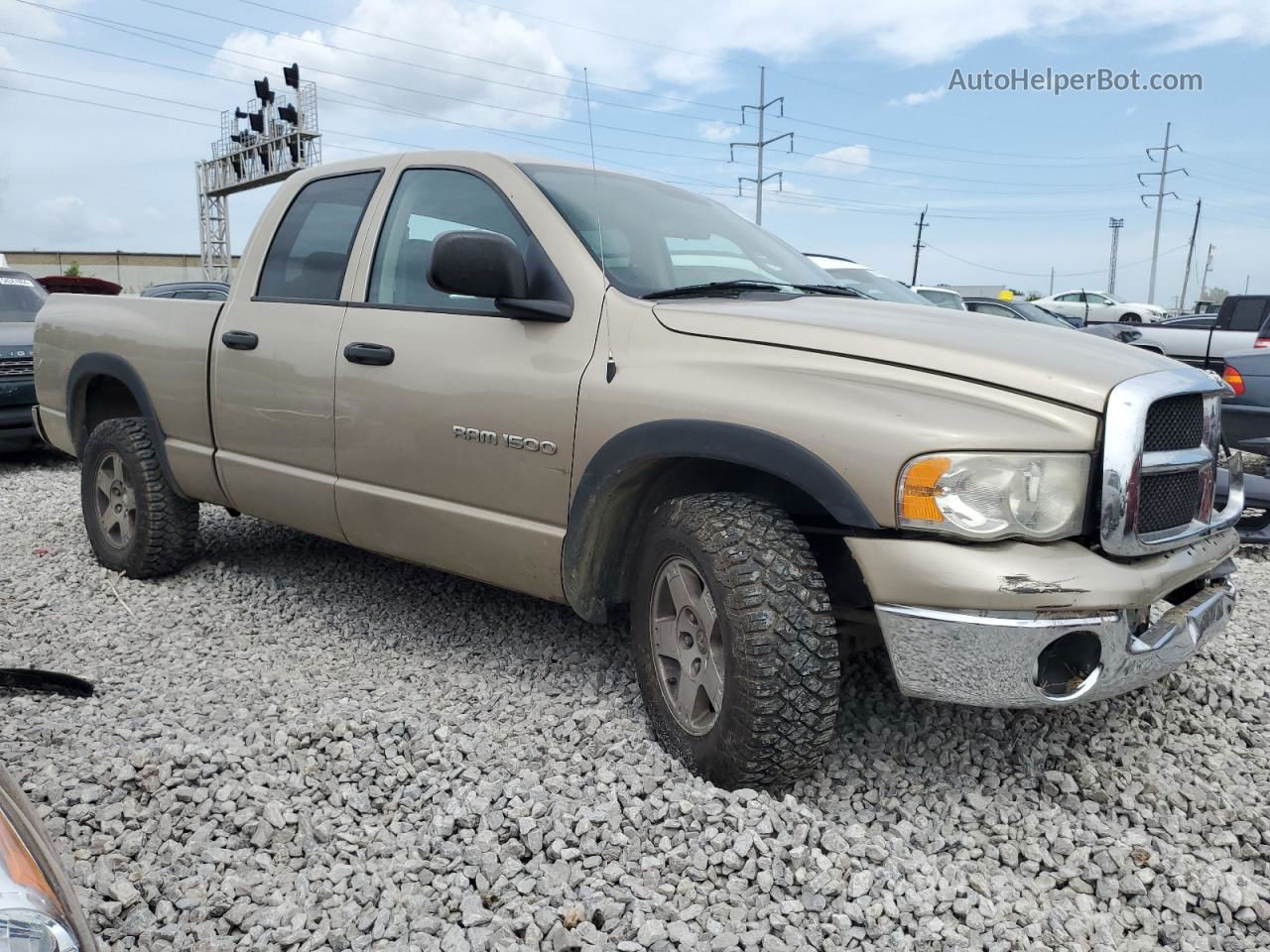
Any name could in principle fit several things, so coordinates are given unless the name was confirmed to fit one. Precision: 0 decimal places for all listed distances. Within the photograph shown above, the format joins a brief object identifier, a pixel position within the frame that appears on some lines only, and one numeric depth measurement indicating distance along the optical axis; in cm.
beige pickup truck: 243
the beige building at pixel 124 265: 5303
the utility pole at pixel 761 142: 5106
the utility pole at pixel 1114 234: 7973
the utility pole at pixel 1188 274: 7144
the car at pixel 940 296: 1415
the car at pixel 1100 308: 2894
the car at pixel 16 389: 852
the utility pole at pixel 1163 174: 6688
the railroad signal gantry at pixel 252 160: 3694
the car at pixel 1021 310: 1519
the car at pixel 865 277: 819
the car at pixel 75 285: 1623
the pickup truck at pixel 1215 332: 1566
